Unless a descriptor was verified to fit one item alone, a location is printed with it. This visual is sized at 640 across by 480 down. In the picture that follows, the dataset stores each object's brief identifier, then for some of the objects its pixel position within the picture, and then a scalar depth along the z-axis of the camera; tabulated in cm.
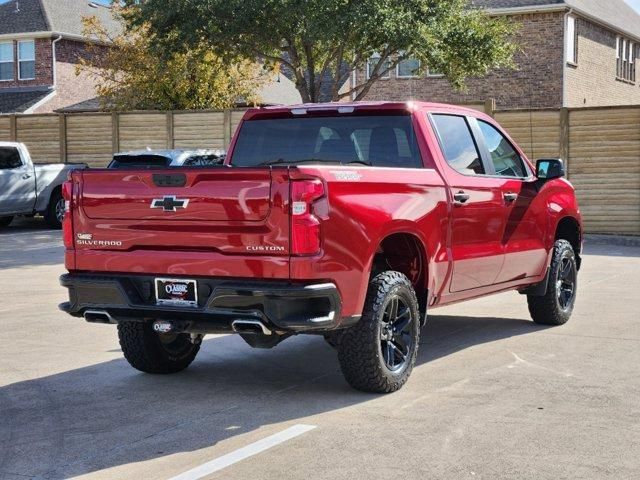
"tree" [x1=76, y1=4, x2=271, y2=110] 3180
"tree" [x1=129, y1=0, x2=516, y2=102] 2331
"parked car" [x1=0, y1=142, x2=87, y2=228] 2169
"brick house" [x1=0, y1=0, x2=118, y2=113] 3962
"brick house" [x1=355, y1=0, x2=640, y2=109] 3259
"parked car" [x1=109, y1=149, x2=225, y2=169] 1772
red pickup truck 629
